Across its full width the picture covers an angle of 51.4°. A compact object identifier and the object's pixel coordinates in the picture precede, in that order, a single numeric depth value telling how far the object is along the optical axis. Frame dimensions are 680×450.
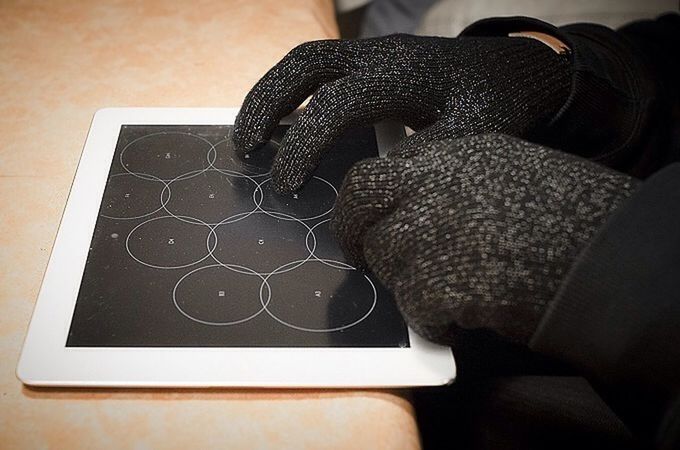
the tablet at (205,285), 0.51
